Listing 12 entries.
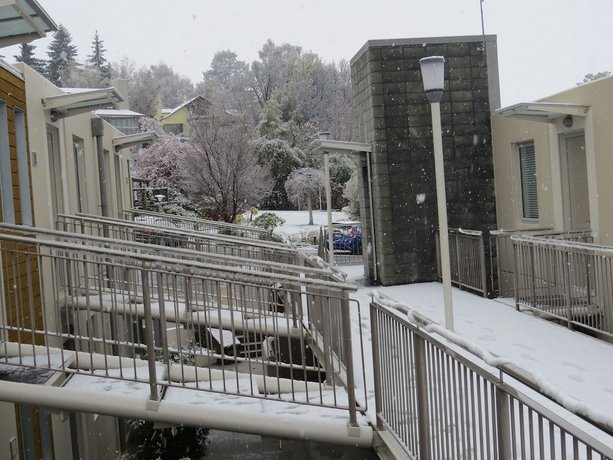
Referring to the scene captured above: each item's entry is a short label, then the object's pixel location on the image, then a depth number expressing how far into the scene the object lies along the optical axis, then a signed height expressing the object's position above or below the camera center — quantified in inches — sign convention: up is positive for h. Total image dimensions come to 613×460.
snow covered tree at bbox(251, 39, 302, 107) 2022.6 +393.8
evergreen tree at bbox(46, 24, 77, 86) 2501.2 +632.2
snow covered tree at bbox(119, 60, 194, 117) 2418.8 +531.5
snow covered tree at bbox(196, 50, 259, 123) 2026.8 +354.2
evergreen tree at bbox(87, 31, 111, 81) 2851.9 +676.9
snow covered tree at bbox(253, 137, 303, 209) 1599.4 +124.2
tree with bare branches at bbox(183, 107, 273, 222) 1181.7 +83.7
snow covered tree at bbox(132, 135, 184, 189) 1497.3 +120.4
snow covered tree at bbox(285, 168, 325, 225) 1578.5 +60.2
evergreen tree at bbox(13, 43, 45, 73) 2294.5 +555.5
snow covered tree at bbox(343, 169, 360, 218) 1402.6 +24.4
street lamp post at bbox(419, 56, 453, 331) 285.7 +24.1
